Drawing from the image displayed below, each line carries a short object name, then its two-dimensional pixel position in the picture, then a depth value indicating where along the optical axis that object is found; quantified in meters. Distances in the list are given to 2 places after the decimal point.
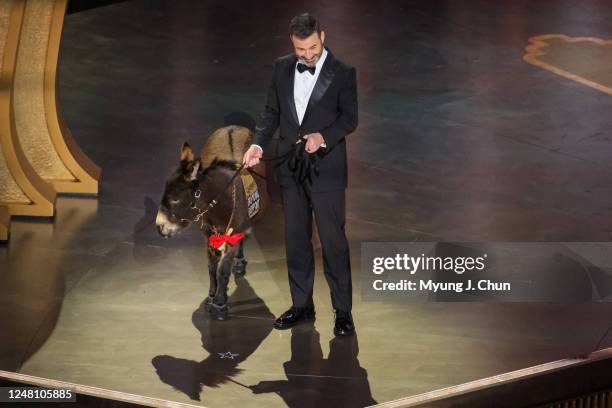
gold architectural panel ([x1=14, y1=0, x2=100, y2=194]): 15.62
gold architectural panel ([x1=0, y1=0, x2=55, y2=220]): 15.00
